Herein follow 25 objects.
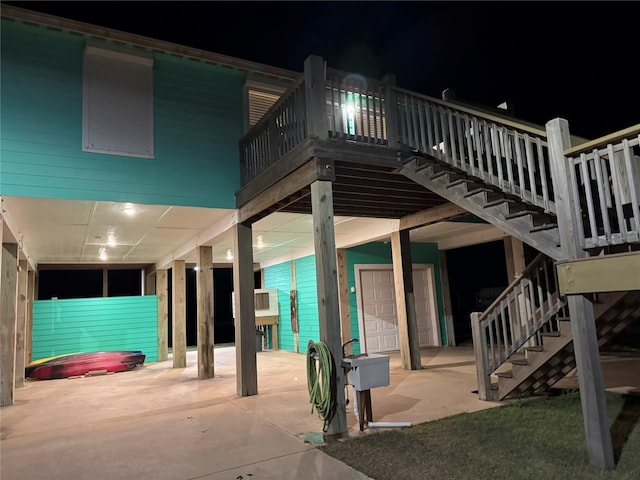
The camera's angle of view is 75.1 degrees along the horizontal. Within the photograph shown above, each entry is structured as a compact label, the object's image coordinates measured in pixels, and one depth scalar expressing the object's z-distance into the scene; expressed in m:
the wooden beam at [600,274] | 2.75
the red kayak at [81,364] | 8.88
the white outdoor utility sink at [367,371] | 3.96
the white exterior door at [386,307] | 10.08
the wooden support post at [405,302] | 7.41
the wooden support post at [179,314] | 9.50
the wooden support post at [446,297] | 10.83
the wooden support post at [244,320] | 5.99
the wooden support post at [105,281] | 12.62
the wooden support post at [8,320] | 6.16
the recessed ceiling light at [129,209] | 5.72
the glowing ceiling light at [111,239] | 7.65
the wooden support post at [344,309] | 9.40
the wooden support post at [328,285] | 3.90
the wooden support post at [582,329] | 2.89
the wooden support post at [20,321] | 7.32
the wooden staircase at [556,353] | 3.88
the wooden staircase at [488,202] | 3.40
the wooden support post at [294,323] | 11.71
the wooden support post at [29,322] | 9.57
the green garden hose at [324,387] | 3.85
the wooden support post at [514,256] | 8.27
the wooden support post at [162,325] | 11.34
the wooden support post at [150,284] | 13.71
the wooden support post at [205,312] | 7.84
